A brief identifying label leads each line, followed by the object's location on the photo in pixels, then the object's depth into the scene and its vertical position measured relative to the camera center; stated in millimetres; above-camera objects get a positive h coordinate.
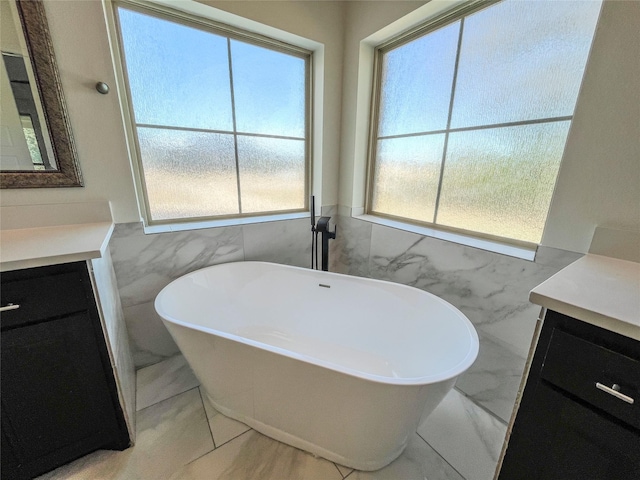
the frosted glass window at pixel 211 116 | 1454 +343
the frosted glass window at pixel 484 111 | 1110 +326
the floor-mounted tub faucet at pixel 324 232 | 1679 -387
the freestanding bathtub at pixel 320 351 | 885 -801
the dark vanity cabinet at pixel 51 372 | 848 -717
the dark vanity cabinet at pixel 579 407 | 582 -559
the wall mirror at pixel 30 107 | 1032 +248
